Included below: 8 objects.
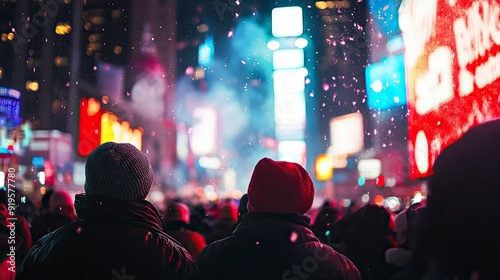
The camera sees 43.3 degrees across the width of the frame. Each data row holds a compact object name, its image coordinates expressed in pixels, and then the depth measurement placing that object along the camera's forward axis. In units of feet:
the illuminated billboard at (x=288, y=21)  136.67
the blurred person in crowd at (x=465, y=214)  4.79
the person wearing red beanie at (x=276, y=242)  9.88
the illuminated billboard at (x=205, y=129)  230.27
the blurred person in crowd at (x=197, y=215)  27.30
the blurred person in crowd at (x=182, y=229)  20.68
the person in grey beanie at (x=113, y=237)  8.54
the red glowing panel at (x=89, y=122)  129.80
